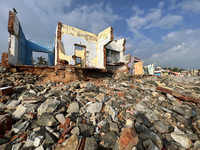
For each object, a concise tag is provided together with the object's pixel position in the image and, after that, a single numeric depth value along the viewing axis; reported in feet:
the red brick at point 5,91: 7.97
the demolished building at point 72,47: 15.21
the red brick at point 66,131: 4.79
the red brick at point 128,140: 4.15
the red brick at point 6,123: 4.77
